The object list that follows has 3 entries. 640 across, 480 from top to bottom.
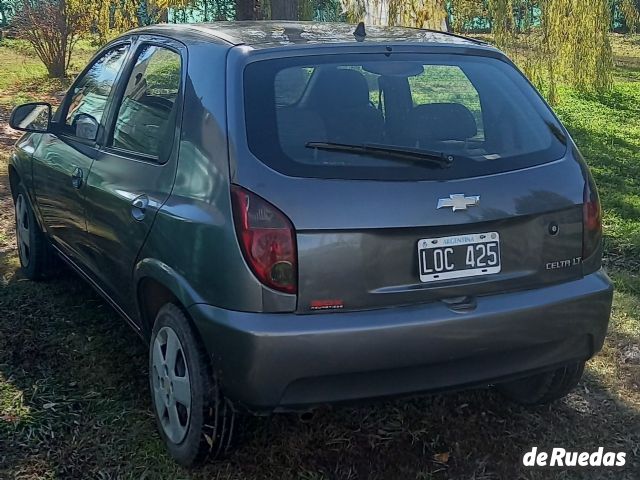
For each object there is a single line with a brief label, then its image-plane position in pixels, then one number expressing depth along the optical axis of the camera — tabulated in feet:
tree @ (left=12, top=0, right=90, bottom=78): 46.50
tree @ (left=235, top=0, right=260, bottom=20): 40.40
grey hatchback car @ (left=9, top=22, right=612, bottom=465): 8.95
